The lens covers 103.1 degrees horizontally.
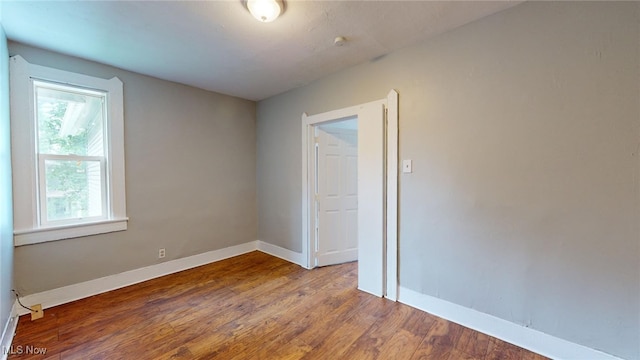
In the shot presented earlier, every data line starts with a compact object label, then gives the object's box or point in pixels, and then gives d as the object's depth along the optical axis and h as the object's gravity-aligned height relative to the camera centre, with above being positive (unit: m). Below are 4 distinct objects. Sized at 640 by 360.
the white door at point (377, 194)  2.55 -0.19
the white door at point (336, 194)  3.45 -0.26
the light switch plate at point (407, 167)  2.43 +0.08
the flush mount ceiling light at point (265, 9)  1.72 +1.17
